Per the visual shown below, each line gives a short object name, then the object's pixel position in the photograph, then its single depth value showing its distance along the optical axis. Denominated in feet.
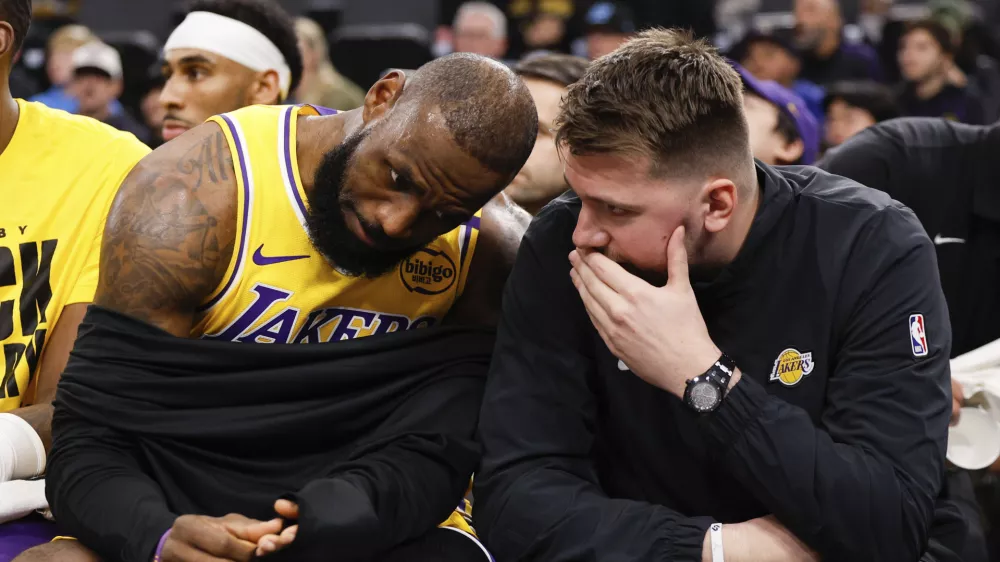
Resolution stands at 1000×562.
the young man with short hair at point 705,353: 6.94
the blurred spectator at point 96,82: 25.62
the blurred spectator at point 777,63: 27.07
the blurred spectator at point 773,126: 12.62
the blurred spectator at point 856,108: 22.38
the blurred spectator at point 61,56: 28.68
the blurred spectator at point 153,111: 25.63
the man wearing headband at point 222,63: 13.39
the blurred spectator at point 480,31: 30.32
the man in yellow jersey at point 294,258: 7.60
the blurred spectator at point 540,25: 31.68
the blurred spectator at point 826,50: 29.22
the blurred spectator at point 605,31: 29.71
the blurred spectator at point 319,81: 25.39
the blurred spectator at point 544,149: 11.60
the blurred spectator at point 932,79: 25.61
